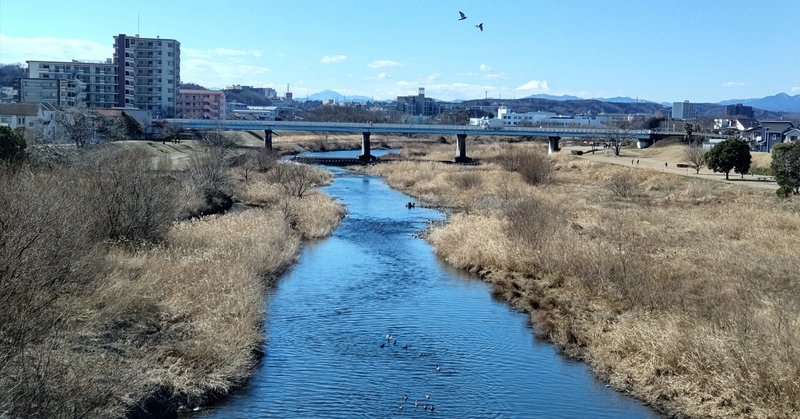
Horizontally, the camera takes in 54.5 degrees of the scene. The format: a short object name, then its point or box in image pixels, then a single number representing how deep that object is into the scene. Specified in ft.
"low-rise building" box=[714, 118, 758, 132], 462.02
